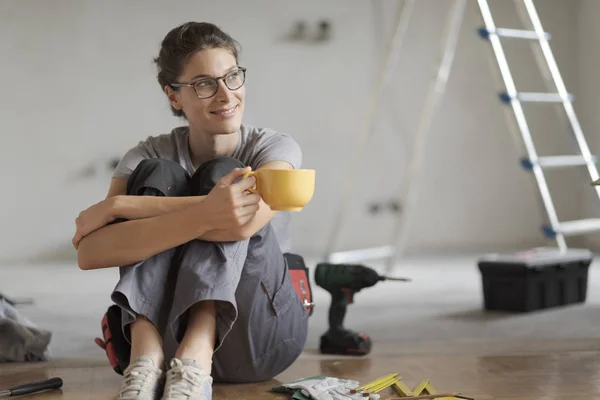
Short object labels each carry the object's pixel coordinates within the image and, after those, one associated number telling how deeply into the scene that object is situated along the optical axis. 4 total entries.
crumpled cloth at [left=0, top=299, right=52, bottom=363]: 2.43
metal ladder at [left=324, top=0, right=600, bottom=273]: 3.61
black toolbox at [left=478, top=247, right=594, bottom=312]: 3.37
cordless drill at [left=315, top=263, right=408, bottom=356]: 2.44
